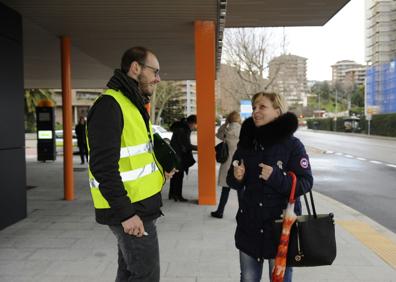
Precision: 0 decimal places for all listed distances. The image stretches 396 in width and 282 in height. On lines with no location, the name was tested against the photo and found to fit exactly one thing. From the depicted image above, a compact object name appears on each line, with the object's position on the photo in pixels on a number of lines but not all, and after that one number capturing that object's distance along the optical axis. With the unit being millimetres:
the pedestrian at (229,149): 7199
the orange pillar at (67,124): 9328
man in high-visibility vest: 2459
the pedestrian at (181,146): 8984
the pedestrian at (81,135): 17245
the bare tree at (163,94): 52972
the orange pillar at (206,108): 8438
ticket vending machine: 18703
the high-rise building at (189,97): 111862
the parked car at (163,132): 26205
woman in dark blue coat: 2922
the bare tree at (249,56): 35469
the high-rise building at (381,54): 52031
